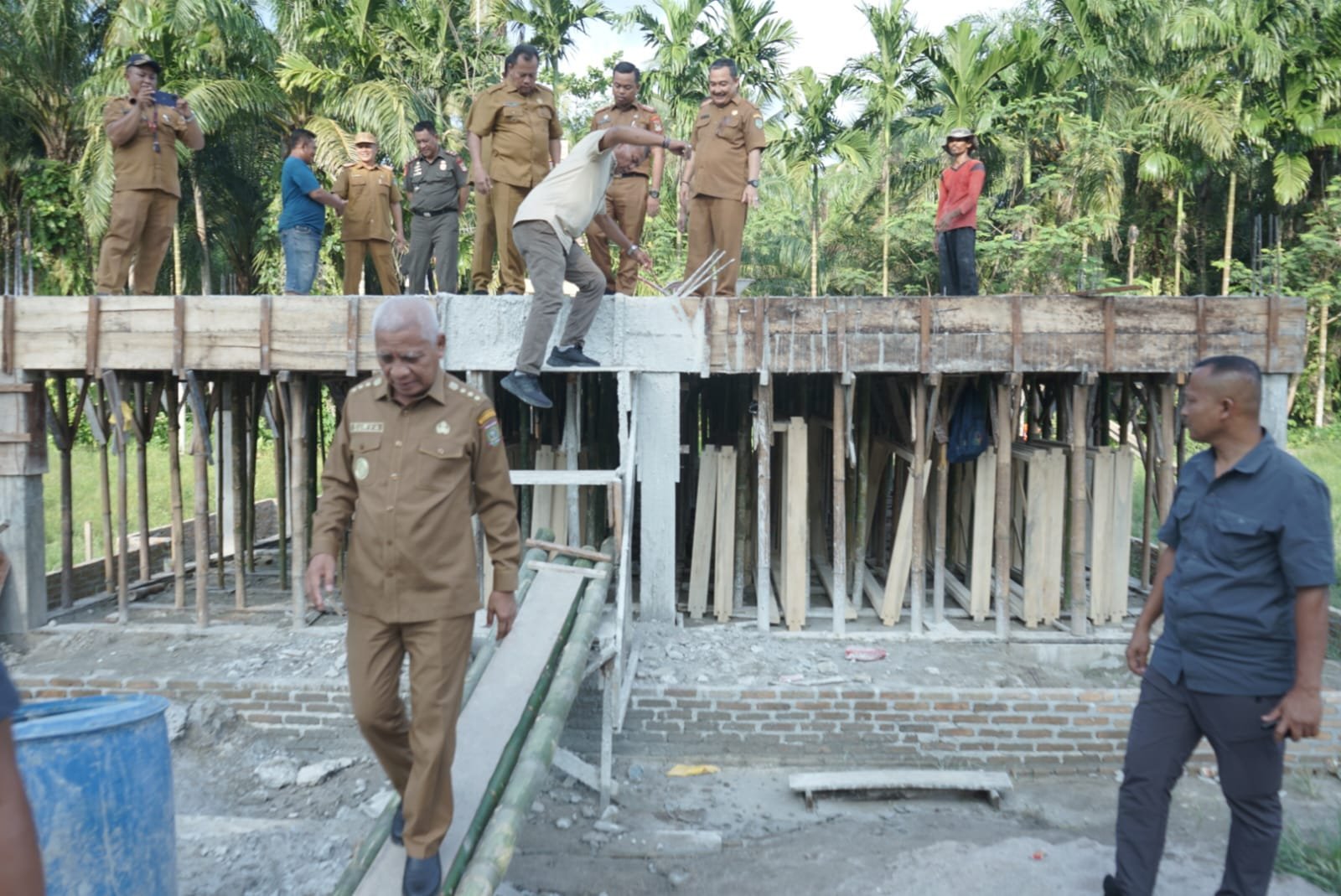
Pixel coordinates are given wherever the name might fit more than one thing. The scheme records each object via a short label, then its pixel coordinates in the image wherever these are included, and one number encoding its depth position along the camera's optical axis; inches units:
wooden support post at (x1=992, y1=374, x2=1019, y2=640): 289.7
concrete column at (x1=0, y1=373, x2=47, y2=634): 295.4
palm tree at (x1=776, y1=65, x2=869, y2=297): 841.5
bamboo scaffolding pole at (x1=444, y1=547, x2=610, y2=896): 133.6
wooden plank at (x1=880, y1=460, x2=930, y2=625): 302.4
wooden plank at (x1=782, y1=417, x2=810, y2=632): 296.8
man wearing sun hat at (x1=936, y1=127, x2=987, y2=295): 318.3
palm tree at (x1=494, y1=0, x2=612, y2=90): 746.2
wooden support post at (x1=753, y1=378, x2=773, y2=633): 289.9
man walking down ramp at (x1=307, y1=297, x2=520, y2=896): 128.3
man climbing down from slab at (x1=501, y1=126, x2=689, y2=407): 235.8
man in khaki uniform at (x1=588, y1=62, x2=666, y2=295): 309.9
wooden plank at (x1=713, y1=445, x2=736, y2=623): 306.5
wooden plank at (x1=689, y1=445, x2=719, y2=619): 307.4
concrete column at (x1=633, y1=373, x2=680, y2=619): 289.9
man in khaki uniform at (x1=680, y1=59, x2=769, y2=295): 305.0
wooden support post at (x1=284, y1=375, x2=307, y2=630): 297.0
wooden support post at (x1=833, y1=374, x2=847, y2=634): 287.0
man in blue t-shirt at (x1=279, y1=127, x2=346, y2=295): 328.2
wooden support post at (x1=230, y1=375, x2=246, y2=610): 324.2
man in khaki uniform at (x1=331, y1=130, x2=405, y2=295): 354.3
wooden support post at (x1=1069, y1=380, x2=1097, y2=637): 287.3
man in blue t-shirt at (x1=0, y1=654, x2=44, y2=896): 58.7
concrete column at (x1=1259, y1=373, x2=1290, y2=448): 283.0
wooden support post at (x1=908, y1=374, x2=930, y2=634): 289.4
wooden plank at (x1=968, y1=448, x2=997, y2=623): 304.8
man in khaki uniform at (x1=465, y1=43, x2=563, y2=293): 295.9
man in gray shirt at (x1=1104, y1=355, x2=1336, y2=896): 130.3
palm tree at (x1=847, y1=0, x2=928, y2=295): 810.2
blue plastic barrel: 133.6
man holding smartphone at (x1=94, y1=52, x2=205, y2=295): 289.9
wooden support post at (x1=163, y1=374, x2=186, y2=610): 305.0
